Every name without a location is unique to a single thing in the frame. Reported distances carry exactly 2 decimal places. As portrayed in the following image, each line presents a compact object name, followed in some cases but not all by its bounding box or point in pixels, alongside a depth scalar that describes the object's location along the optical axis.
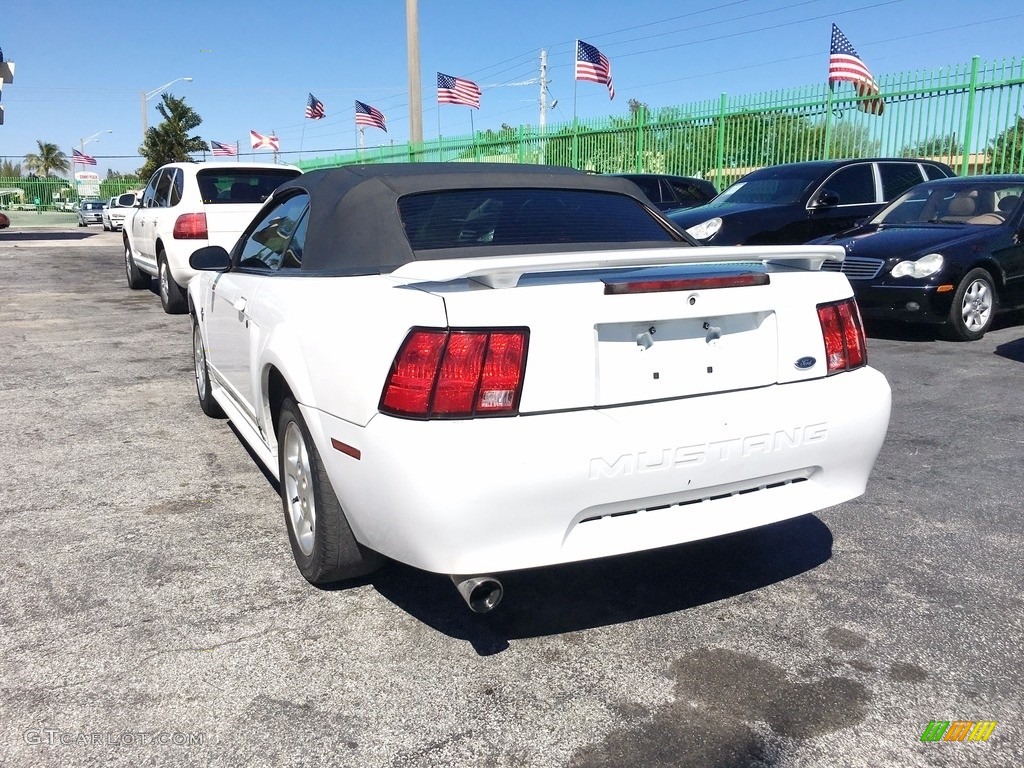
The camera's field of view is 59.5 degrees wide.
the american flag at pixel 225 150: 49.49
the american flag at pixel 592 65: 21.11
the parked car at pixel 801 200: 10.12
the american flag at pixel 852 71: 14.13
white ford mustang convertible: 2.50
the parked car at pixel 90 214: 48.53
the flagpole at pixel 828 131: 14.43
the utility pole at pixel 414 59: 18.11
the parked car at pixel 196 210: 9.55
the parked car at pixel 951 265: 7.90
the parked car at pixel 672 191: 13.16
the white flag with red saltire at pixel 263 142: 40.18
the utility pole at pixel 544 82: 58.81
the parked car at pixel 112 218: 38.16
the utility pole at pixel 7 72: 27.00
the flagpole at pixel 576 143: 19.73
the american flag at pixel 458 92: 24.45
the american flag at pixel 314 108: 30.81
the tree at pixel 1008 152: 12.41
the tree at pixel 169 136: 56.50
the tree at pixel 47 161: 95.56
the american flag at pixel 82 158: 59.73
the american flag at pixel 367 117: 29.50
